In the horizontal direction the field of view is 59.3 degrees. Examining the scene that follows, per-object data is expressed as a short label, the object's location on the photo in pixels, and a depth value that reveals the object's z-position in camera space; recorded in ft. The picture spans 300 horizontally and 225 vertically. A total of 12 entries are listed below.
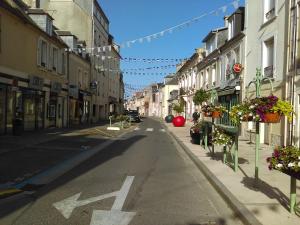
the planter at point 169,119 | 106.58
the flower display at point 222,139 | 22.92
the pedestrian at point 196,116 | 65.18
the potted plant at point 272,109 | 15.80
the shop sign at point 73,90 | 65.24
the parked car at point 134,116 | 97.09
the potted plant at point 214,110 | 29.69
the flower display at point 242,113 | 17.04
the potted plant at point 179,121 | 79.38
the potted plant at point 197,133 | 37.27
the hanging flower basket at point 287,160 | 11.49
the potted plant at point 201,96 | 54.11
